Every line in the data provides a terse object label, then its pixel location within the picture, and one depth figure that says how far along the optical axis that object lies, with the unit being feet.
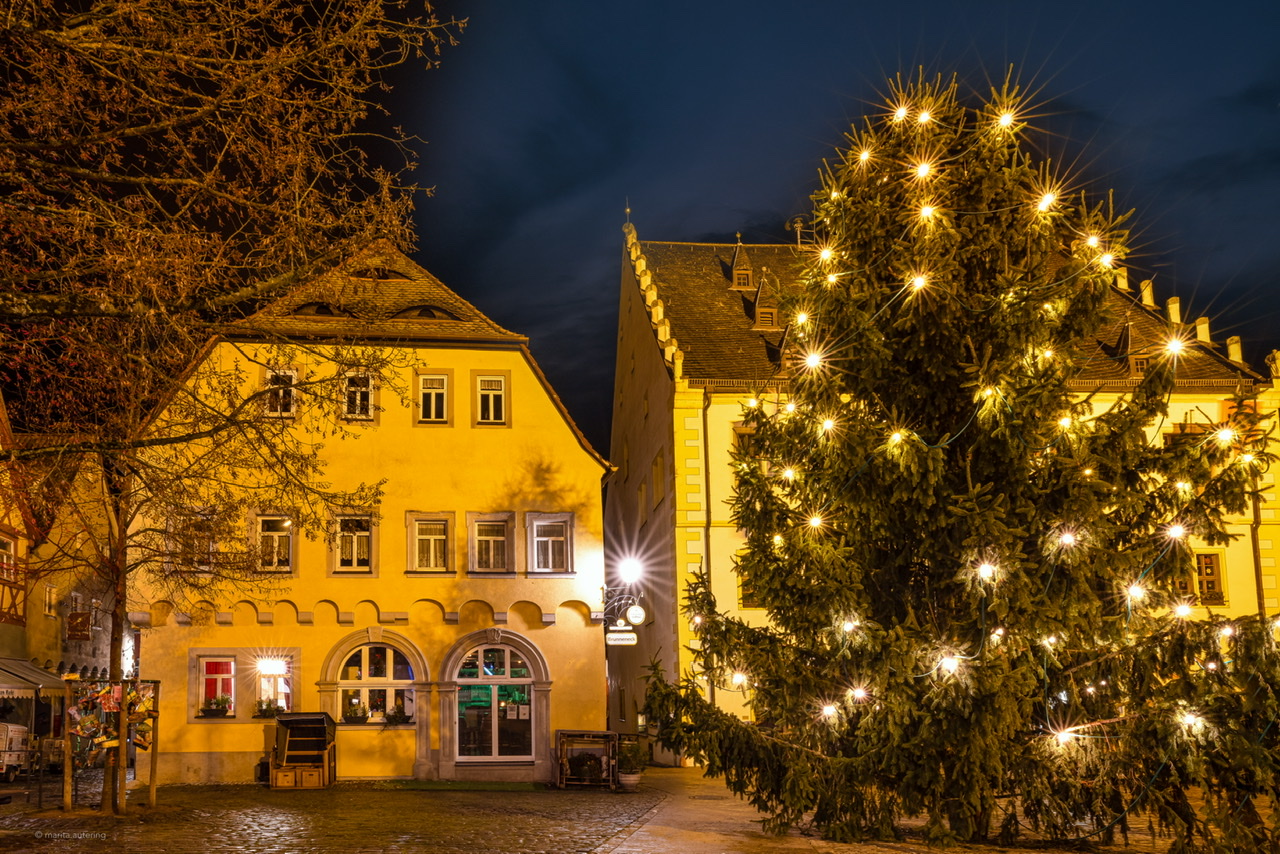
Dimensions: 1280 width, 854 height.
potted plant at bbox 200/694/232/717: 79.15
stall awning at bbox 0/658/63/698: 75.20
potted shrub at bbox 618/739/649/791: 71.61
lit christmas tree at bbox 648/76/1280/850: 40.34
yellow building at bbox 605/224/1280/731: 88.02
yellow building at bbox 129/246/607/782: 79.82
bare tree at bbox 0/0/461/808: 29.25
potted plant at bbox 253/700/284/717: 78.95
